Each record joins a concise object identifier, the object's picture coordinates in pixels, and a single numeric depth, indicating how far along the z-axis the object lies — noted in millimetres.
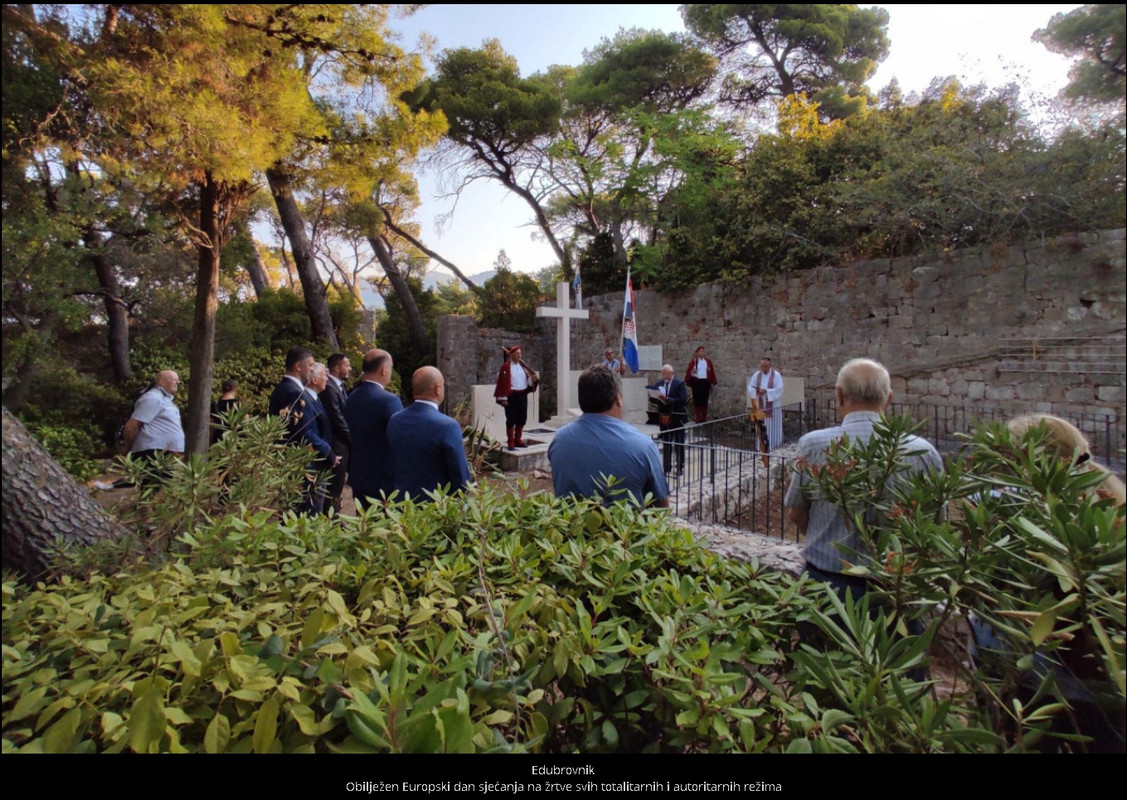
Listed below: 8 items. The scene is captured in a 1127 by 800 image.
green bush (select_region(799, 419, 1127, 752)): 611
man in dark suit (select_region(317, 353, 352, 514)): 3480
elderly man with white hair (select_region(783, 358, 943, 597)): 1453
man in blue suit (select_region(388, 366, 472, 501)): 2256
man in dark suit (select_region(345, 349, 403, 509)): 2836
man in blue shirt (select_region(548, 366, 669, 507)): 1833
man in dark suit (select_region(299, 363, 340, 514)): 2869
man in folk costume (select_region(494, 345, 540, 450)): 4272
